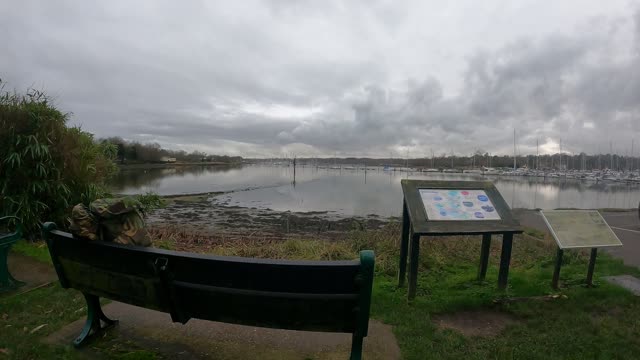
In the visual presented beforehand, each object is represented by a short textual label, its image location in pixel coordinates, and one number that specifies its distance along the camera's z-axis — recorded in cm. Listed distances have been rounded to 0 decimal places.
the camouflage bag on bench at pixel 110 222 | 235
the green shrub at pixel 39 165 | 581
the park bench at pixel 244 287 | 193
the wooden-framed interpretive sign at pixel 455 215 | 384
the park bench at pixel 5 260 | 382
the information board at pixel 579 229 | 420
